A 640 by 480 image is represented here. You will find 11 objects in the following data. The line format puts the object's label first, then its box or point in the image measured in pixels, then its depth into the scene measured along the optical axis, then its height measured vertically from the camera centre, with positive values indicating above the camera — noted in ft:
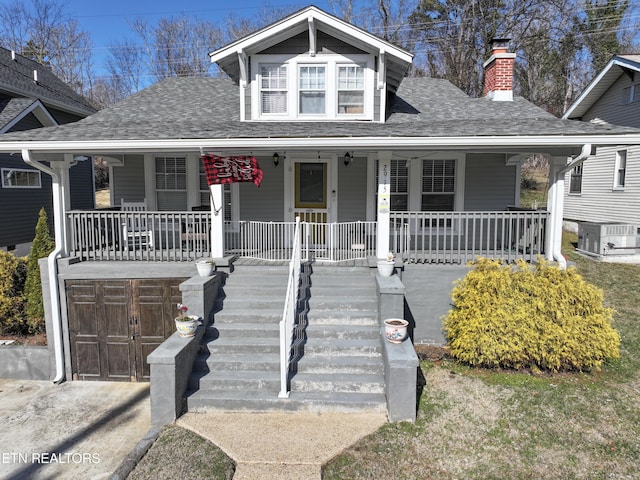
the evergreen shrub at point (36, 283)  28.55 -5.43
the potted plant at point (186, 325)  20.35 -5.88
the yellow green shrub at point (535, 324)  20.98 -6.06
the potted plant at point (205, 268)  24.21 -3.73
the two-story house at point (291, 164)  25.41 +2.77
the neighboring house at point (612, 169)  43.32 +4.33
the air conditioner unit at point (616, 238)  41.91 -3.48
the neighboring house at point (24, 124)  44.75 +8.34
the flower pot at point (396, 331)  19.74 -5.96
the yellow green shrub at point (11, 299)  28.60 -6.53
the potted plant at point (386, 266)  24.64 -3.67
